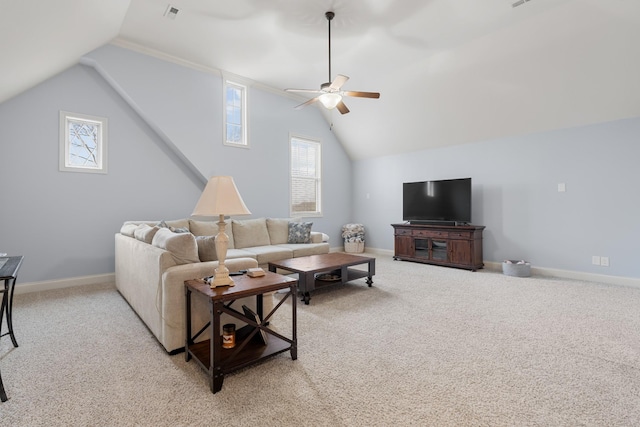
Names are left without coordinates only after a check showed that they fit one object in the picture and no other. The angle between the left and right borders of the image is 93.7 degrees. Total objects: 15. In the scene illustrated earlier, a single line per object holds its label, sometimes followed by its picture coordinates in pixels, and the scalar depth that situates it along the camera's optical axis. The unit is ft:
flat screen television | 17.67
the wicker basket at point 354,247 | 22.97
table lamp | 6.52
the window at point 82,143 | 13.34
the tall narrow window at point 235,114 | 17.97
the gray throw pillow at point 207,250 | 8.41
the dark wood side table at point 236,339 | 5.84
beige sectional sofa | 7.25
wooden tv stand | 16.85
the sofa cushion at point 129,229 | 11.41
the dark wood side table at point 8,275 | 5.94
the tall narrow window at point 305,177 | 21.39
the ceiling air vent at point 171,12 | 11.53
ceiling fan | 11.64
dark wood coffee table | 11.19
